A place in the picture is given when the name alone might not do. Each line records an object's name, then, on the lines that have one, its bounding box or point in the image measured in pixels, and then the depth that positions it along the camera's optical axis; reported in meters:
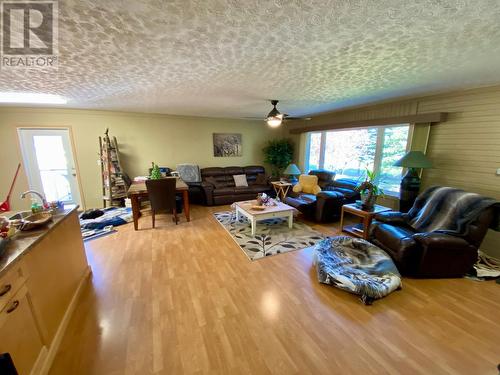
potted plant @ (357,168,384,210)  3.22
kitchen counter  1.13
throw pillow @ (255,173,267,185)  5.83
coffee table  3.33
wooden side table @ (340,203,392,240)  3.13
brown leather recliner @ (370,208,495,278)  2.19
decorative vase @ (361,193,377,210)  3.22
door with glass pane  4.29
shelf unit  4.52
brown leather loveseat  3.87
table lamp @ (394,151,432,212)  3.01
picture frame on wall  5.89
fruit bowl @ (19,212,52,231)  1.55
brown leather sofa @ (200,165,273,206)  5.14
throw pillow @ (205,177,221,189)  5.34
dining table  3.56
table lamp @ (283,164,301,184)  5.03
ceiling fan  3.38
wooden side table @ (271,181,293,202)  5.07
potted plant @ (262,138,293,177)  6.12
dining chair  3.52
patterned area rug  2.94
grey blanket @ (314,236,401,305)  1.99
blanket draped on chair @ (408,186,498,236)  2.25
